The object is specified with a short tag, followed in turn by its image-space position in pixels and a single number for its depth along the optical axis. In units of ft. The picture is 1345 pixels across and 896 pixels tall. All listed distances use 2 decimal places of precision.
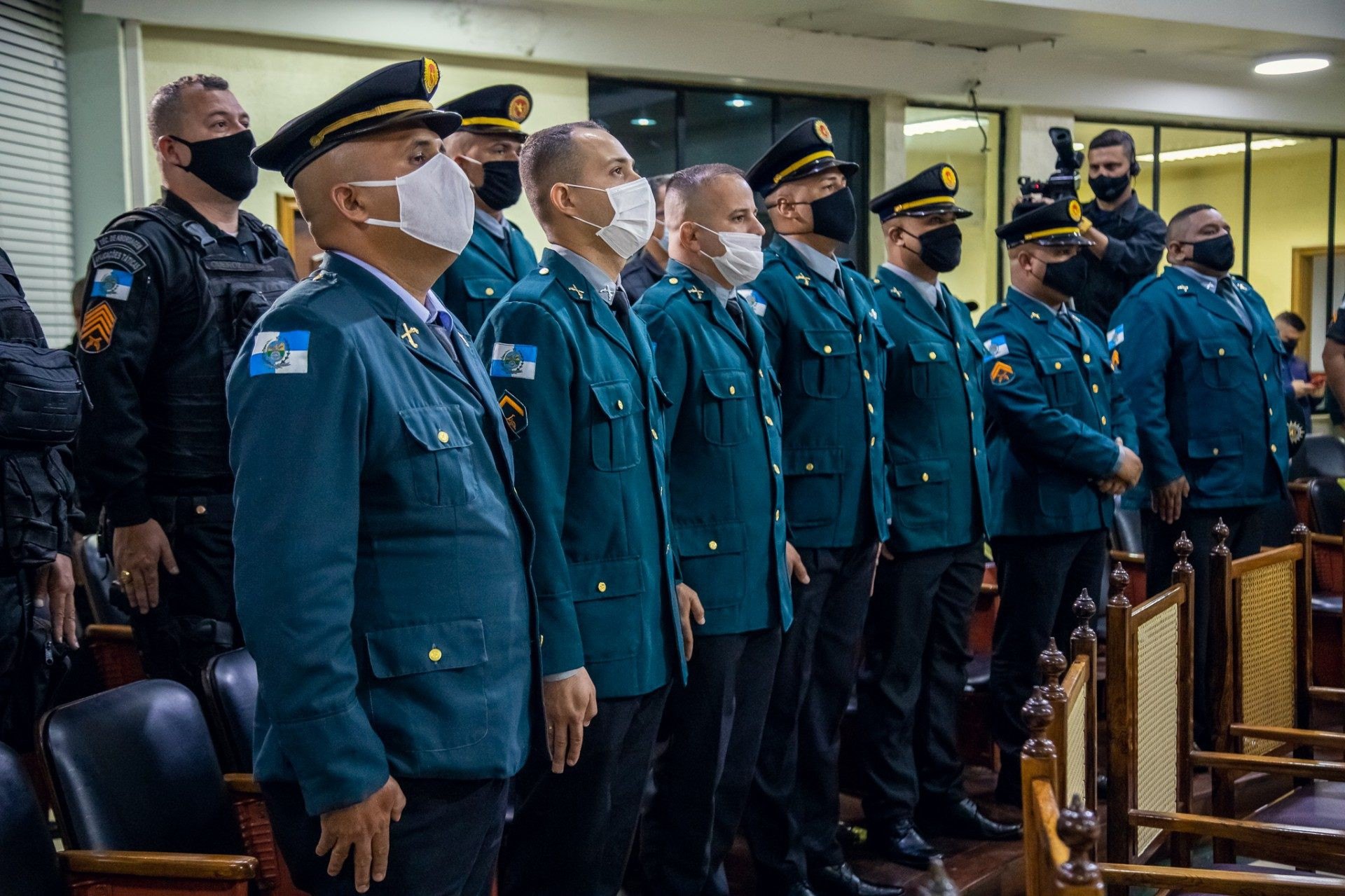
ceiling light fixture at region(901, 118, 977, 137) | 22.90
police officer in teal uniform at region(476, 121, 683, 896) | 6.72
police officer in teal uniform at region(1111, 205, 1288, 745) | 13.34
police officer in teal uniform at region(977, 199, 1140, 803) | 11.43
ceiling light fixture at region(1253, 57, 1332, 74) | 24.00
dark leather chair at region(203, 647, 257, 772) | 7.35
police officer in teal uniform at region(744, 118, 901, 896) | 9.15
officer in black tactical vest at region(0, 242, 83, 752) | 7.58
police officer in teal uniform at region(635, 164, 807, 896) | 8.14
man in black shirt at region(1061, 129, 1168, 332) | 15.40
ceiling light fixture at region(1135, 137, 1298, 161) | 26.73
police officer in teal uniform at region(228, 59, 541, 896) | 4.75
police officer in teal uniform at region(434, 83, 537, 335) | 9.57
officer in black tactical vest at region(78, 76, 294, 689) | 8.09
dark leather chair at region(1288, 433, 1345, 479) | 20.03
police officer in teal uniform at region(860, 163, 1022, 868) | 10.25
